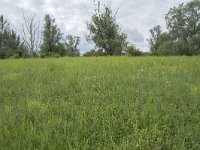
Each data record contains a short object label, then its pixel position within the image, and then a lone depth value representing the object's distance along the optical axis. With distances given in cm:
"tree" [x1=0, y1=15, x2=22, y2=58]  3287
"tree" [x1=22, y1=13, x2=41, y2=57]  2982
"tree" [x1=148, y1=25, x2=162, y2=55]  4176
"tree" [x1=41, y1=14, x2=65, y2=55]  3255
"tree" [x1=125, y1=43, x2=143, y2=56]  1857
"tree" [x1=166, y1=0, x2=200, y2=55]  3151
